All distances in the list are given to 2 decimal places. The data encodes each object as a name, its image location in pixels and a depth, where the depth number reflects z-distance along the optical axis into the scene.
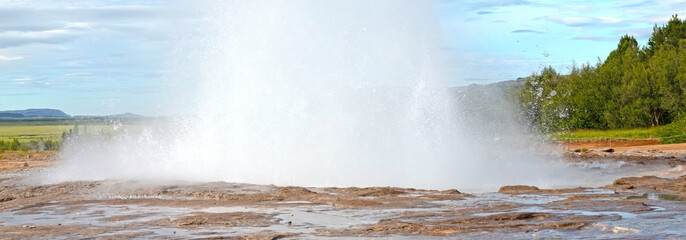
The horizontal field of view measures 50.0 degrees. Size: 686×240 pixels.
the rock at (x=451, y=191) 14.84
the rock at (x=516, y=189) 15.56
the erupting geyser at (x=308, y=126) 19.19
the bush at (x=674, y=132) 36.47
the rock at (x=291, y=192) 14.88
